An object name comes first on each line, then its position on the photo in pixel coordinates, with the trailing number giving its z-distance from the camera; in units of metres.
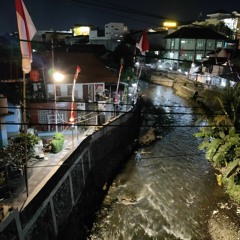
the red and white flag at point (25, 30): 9.49
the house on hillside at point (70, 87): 22.23
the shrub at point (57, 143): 17.73
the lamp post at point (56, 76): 19.71
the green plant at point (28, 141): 16.32
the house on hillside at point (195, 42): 66.06
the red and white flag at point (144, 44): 22.50
